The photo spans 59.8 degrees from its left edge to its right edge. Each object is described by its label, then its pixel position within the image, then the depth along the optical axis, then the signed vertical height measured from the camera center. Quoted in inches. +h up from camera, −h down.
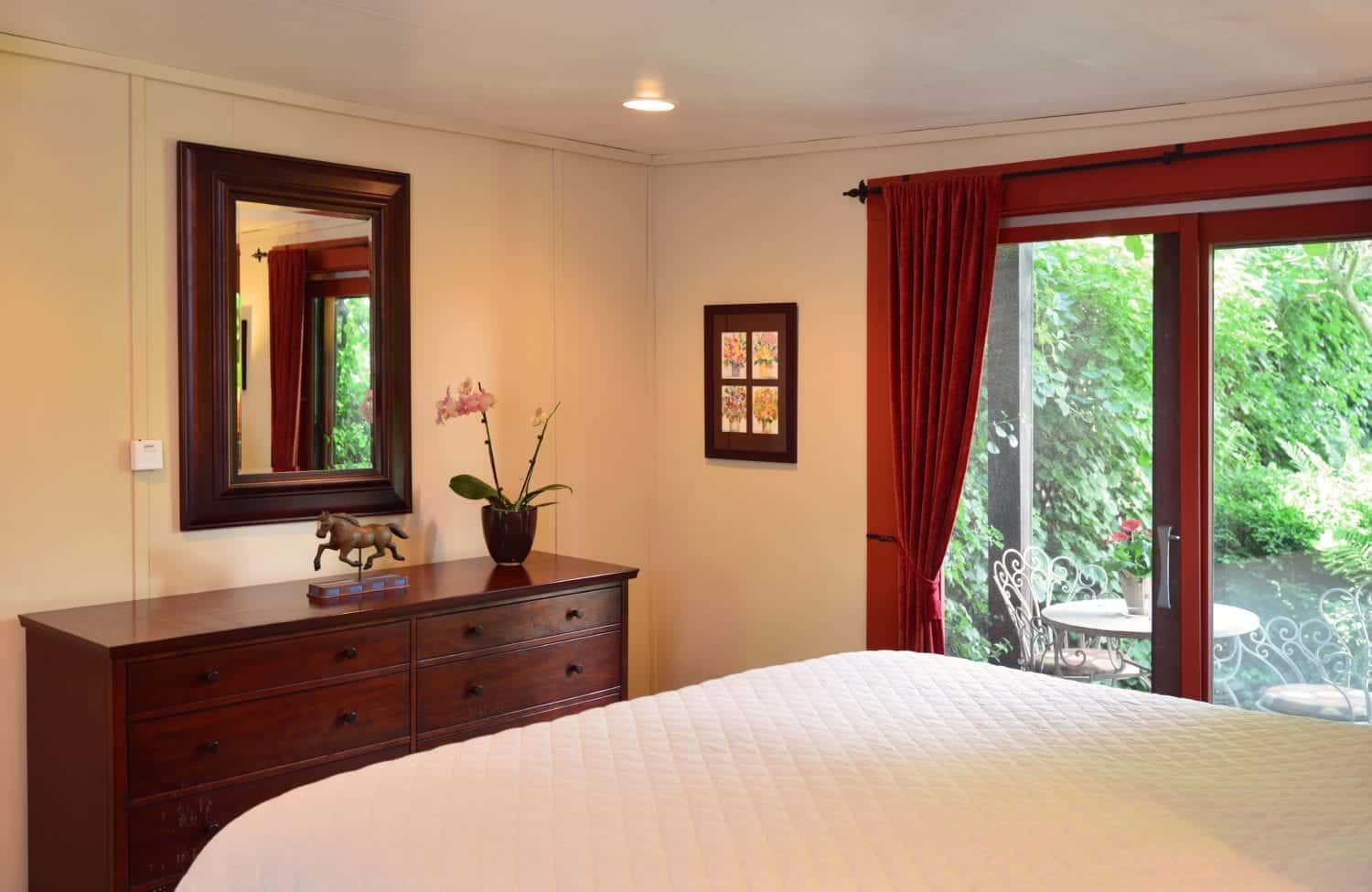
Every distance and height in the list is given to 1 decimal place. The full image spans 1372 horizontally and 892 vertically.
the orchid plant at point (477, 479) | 153.9 -6.1
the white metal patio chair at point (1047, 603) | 154.9 -24.8
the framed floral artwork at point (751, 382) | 178.4 +7.2
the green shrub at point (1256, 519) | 143.6 -11.2
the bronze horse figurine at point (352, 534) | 138.6 -12.2
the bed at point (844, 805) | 69.9 -25.2
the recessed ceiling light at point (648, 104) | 151.2 +41.5
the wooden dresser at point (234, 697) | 112.3 -28.2
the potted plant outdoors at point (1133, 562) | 151.6 -17.2
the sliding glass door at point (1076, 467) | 150.5 -5.3
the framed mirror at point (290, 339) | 137.9 +11.4
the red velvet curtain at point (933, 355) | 158.6 +9.9
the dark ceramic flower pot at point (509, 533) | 157.0 -13.7
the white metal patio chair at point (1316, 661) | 140.2 -28.2
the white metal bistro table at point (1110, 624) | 147.4 -25.2
